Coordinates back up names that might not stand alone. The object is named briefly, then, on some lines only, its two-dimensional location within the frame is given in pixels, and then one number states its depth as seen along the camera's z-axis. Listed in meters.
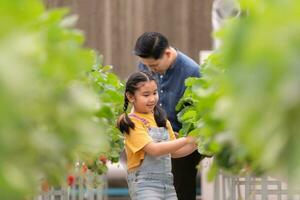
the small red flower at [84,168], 9.18
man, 9.82
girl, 8.84
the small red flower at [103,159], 9.41
